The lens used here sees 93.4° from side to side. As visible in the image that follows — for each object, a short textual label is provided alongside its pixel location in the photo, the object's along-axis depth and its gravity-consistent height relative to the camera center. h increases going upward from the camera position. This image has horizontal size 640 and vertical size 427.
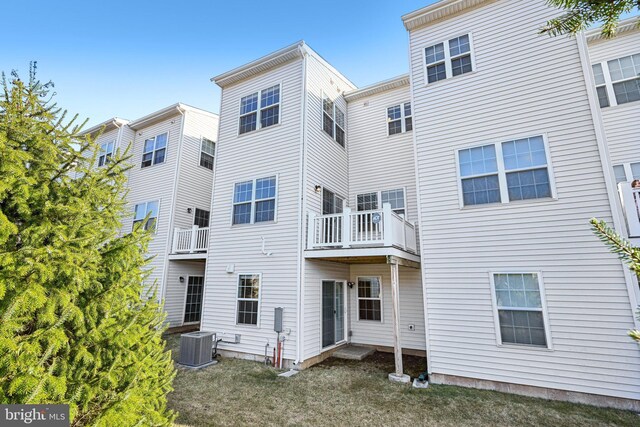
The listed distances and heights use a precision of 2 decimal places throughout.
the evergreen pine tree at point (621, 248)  1.13 +0.14
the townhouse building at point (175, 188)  12.10 +4.13
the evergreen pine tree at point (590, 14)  1.46 +1.38
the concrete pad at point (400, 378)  6.80 -2.08
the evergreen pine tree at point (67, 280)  2.29 +0.02
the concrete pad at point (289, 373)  7.30 -2.14
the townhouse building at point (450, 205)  6.02 +1.95
